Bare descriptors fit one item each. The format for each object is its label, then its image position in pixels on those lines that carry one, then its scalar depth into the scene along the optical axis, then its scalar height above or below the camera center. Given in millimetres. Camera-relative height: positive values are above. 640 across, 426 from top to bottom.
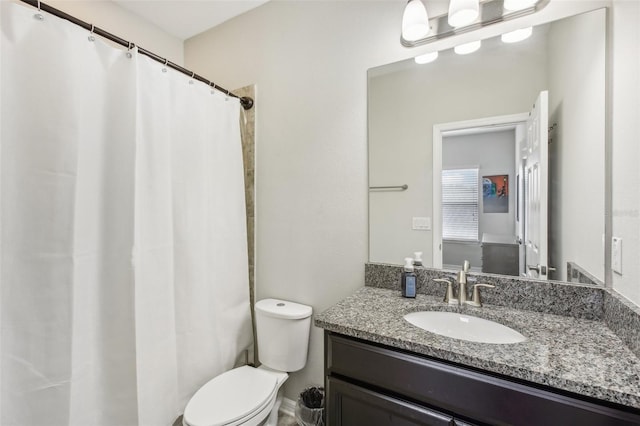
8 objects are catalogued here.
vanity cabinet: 709 -548
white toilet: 1220 -873
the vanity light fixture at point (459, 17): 1144 +811
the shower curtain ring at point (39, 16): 999 +695
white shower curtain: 995 -91
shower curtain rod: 1002 +730
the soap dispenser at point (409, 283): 1302 -345
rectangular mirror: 1073 +231
